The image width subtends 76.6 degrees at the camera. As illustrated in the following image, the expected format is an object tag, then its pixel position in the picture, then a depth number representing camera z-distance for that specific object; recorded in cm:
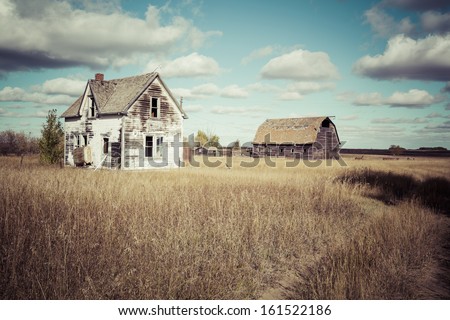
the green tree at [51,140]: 1928
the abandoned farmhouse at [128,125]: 1847
